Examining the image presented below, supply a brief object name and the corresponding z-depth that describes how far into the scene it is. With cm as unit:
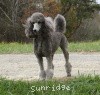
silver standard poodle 947
